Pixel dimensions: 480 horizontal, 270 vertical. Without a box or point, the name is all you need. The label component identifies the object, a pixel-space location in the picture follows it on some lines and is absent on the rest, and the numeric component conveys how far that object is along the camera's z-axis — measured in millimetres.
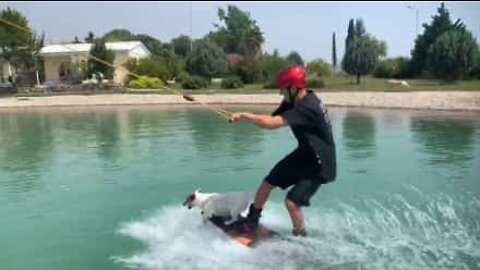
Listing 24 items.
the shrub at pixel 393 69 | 61719
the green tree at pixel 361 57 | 52062
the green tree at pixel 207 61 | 56469
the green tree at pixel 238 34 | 82250
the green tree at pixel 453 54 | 45375
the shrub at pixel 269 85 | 48356
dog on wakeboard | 7359
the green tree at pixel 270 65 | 58322
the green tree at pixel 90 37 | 90688
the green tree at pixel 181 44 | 100825
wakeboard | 7152
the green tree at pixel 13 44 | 57281
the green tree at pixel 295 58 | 68750
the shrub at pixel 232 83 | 51062
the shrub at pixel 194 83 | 50844
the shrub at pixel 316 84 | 47512
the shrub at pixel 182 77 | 52781
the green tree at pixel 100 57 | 57688
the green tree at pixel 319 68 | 70875
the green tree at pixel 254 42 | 81994
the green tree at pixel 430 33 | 57125
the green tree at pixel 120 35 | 109988
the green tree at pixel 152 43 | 92000
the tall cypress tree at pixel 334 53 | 86800
